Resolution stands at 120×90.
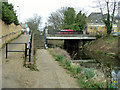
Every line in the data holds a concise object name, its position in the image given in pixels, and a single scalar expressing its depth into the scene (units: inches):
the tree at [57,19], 2031.3
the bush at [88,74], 249.0
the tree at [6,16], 565.6
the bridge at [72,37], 1181.8
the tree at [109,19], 1311.5
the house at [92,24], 2296.5
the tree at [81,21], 1711.4
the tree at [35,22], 2842.0
